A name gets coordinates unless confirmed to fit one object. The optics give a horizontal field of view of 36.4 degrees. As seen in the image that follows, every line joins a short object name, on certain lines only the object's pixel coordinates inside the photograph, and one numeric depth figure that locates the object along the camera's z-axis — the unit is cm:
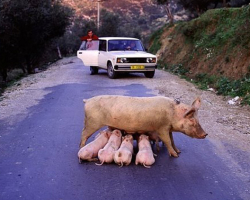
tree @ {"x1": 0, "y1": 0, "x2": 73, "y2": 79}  2273
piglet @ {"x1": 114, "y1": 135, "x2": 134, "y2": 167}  537
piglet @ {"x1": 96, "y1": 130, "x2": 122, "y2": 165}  545
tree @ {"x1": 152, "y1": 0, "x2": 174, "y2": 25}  2986
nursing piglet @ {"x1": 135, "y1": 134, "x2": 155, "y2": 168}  543
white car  1648
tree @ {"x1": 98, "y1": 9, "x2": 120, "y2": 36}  5112
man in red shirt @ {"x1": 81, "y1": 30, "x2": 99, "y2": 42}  1859
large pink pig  566
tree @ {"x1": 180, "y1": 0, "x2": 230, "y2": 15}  2999
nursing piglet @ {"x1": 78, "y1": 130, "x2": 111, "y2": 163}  557
